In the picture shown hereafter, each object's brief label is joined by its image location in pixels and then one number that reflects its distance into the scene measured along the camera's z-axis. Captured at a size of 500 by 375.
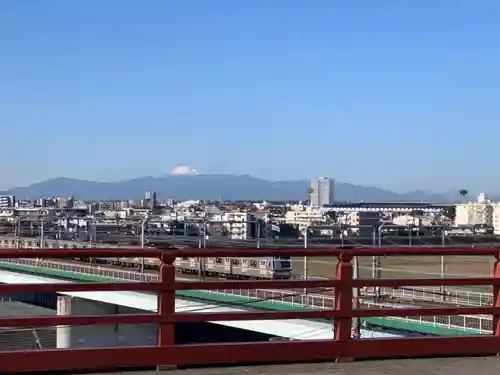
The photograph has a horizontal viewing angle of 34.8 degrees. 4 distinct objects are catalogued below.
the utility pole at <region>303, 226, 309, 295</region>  22.30
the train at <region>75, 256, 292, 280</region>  34.72
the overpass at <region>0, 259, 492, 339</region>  20.89
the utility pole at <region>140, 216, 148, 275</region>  34.16
